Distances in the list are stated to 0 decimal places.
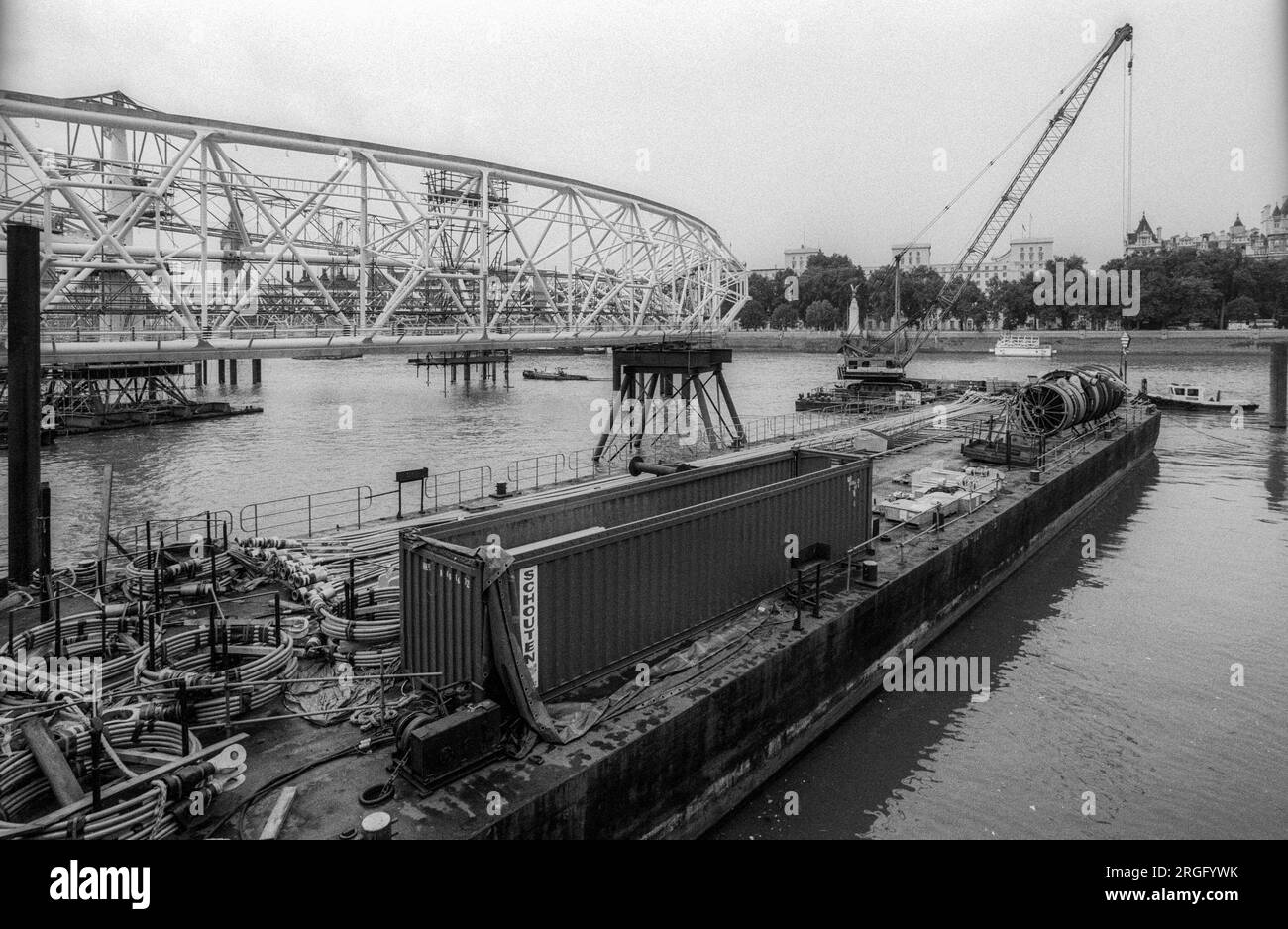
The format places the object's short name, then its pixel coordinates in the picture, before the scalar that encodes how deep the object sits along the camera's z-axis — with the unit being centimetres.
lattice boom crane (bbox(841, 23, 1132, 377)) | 6531
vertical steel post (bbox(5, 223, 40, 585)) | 1488
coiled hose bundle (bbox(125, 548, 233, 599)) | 1430
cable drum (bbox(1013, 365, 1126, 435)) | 3519
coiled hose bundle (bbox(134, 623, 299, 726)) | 1003
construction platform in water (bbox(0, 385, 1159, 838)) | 891
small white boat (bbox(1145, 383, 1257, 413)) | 6091
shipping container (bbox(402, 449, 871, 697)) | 1073
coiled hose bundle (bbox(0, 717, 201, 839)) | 737
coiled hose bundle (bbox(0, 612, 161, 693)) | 1080
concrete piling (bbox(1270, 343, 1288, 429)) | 5366
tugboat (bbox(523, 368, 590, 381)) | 10369
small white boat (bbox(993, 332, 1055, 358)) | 12050
